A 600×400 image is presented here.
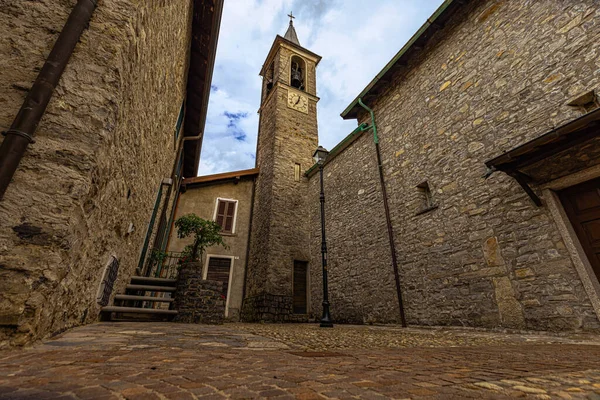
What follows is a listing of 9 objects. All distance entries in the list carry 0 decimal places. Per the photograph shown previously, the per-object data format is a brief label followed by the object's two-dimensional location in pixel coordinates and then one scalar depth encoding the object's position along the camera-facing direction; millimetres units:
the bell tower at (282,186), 8977
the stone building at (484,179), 3775
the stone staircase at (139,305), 3854
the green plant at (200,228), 6773
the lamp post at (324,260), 5662
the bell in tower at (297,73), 14219
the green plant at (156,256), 6656
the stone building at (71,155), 1684
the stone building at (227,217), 9484
